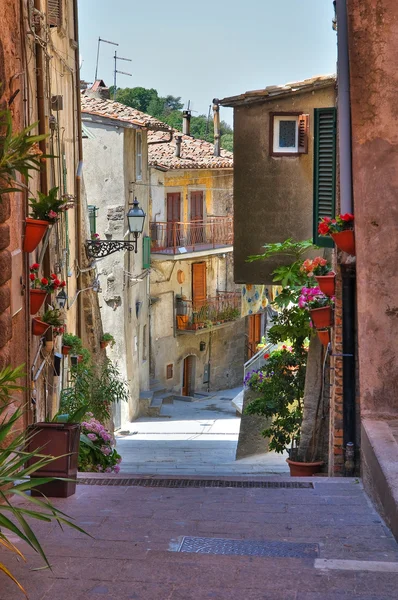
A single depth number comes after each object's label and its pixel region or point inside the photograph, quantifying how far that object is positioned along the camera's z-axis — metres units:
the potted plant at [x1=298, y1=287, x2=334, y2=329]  11.30
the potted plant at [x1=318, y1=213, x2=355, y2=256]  9.60
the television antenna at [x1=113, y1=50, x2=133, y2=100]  42.52
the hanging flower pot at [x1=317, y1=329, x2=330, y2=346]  11.46
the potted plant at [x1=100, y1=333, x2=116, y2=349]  21.05
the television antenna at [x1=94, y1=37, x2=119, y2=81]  38.06
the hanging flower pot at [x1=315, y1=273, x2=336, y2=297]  10.94
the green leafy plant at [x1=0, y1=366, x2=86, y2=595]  4.69
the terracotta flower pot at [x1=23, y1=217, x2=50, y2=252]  10.07
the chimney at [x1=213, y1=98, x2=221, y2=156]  41.53
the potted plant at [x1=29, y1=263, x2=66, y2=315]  10.80
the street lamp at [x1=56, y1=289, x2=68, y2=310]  14.36
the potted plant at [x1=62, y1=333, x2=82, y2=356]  15.57
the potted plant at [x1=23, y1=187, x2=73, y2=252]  10.09
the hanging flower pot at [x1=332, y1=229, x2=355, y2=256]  9.59
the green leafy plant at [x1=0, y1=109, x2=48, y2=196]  6.15
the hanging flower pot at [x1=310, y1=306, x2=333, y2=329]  11.27
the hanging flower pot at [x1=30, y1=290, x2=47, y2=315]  10.79
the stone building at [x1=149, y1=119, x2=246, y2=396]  37.22
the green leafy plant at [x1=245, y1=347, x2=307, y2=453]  15.24
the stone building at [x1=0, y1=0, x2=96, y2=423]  9.14
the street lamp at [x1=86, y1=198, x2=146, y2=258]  19.19
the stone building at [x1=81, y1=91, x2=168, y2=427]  29.92
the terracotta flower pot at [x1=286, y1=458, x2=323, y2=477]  12.44
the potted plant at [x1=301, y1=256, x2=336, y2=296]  10.95
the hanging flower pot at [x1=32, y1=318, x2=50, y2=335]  11.02
